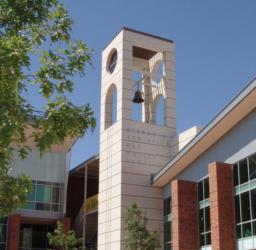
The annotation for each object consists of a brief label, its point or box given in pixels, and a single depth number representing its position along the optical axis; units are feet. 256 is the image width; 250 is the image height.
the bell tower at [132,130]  113.50
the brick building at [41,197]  148.77
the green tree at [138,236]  90.63
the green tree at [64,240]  117.22
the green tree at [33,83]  30.07
